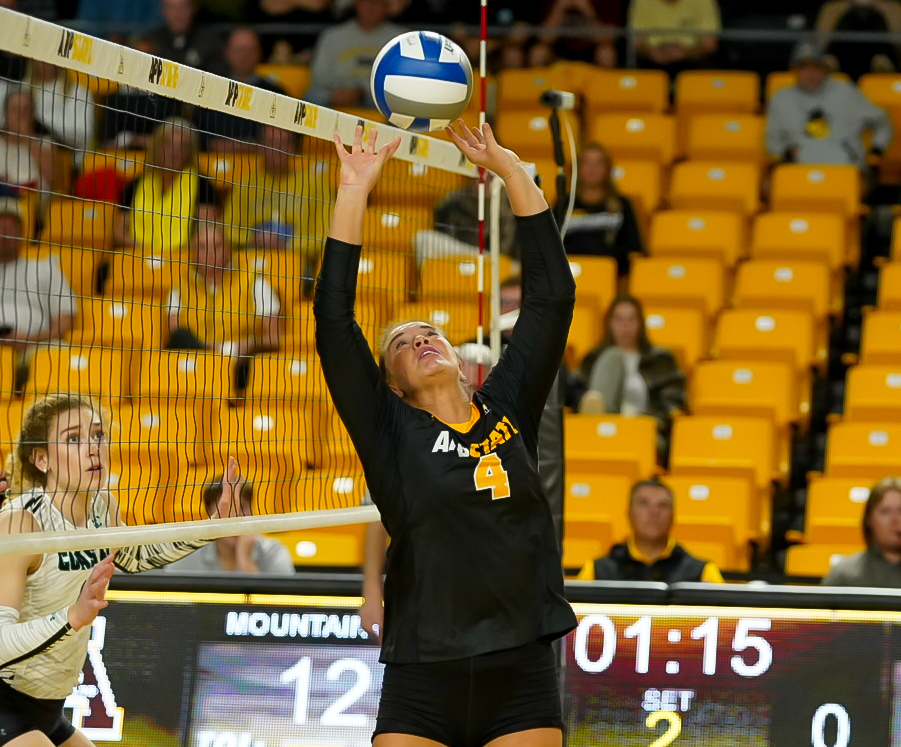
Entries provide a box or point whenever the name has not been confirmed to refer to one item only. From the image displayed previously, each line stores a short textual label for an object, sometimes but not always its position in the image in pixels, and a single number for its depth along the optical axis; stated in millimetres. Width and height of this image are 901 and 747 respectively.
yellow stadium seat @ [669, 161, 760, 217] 21547
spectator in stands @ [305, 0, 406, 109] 23750
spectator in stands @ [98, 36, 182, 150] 21522
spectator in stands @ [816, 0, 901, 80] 23656
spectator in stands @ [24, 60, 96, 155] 22078
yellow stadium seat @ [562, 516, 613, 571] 15883
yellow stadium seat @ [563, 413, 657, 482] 17234
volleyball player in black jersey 7621
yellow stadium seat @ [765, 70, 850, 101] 22892
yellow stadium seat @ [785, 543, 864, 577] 15664
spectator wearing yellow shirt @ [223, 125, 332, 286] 19172
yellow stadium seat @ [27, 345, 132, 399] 17578
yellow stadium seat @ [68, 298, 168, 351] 18750
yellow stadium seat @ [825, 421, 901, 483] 17062
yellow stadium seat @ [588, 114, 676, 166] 22641
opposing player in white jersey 8344
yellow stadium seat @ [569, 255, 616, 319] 19891
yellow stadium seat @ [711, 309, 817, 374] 18953
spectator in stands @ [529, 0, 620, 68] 24297
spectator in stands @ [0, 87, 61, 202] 19812
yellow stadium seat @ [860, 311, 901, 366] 18766
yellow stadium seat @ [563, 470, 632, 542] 16625
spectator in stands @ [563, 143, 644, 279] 20375
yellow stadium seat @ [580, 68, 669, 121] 23297
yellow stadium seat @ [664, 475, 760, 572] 16172
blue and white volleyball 9867
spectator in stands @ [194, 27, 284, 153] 22359
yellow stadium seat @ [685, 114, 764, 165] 22469
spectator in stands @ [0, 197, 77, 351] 18187
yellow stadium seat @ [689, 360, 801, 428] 18094
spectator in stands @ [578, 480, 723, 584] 13609
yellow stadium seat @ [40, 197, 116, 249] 19578
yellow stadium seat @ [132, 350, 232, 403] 17547
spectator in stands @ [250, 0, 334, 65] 25750
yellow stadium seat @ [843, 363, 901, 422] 17844
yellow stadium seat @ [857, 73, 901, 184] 22406
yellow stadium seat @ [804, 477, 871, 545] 16141
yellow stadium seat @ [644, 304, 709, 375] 19172
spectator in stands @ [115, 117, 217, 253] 19328
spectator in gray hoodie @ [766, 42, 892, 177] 21656
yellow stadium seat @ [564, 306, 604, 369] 18984
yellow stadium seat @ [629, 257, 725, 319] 19937
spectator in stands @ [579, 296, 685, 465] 18016
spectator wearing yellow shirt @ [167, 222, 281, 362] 17922
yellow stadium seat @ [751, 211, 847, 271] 20437
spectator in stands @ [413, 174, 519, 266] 17437
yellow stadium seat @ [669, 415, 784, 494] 17109
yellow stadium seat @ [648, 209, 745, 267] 20812
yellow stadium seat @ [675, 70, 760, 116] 23125
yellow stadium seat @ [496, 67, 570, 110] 23422
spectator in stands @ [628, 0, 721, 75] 24219
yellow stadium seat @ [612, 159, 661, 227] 21797
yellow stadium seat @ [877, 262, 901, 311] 19469
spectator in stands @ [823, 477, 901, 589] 13312
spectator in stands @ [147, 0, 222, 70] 24047
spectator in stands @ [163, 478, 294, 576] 14023
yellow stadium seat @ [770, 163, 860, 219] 21094
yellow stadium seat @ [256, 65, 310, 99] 24380
